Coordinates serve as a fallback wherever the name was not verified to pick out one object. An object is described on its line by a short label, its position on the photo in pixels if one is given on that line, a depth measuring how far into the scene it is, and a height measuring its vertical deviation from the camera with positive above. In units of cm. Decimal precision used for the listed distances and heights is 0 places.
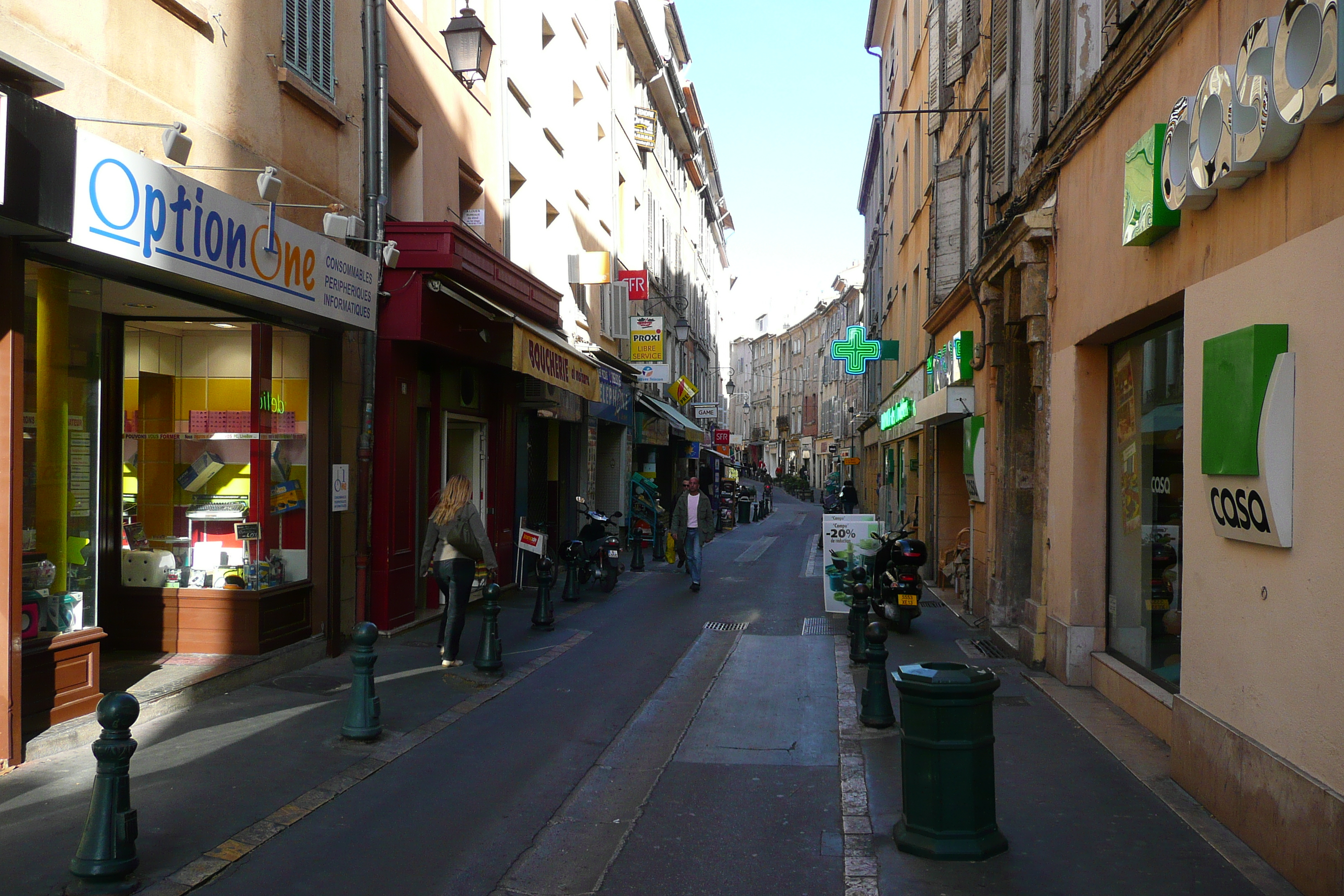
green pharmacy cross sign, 2448 +260
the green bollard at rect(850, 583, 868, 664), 884 -145
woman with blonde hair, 902 -83
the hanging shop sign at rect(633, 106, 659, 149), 2455 +781
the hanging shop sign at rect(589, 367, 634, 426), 1775 +104
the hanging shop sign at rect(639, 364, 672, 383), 2323 +189
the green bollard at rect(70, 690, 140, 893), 424 -150
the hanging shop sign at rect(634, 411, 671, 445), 2395 +69
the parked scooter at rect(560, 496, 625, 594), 1492 -139
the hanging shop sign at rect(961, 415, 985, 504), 1191 +4
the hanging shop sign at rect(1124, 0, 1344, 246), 401 +159
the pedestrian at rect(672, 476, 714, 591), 1597 -102
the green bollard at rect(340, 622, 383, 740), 649 -157
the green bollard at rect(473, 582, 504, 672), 879 -160
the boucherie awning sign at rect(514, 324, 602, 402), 1166 +115
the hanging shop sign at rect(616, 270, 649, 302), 2081 +350
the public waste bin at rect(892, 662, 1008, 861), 465 -138
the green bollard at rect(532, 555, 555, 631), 1145 -164
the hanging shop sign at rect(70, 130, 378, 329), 581 +145
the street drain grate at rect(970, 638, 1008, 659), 1009 -190
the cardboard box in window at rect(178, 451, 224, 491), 883 -13
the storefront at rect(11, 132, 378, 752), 632 +13
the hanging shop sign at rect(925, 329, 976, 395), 1273 +126
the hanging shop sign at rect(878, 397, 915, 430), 1731 +82
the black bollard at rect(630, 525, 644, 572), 1877 -177
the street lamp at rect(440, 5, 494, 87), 1105 +443
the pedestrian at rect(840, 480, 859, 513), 3022 -113
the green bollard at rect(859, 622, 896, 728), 703 -165
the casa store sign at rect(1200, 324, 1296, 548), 448 +13
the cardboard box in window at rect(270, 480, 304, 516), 899 -36
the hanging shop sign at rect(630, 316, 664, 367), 2150 +245
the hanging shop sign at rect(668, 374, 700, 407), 2828 +185
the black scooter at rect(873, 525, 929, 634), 1121 -135
